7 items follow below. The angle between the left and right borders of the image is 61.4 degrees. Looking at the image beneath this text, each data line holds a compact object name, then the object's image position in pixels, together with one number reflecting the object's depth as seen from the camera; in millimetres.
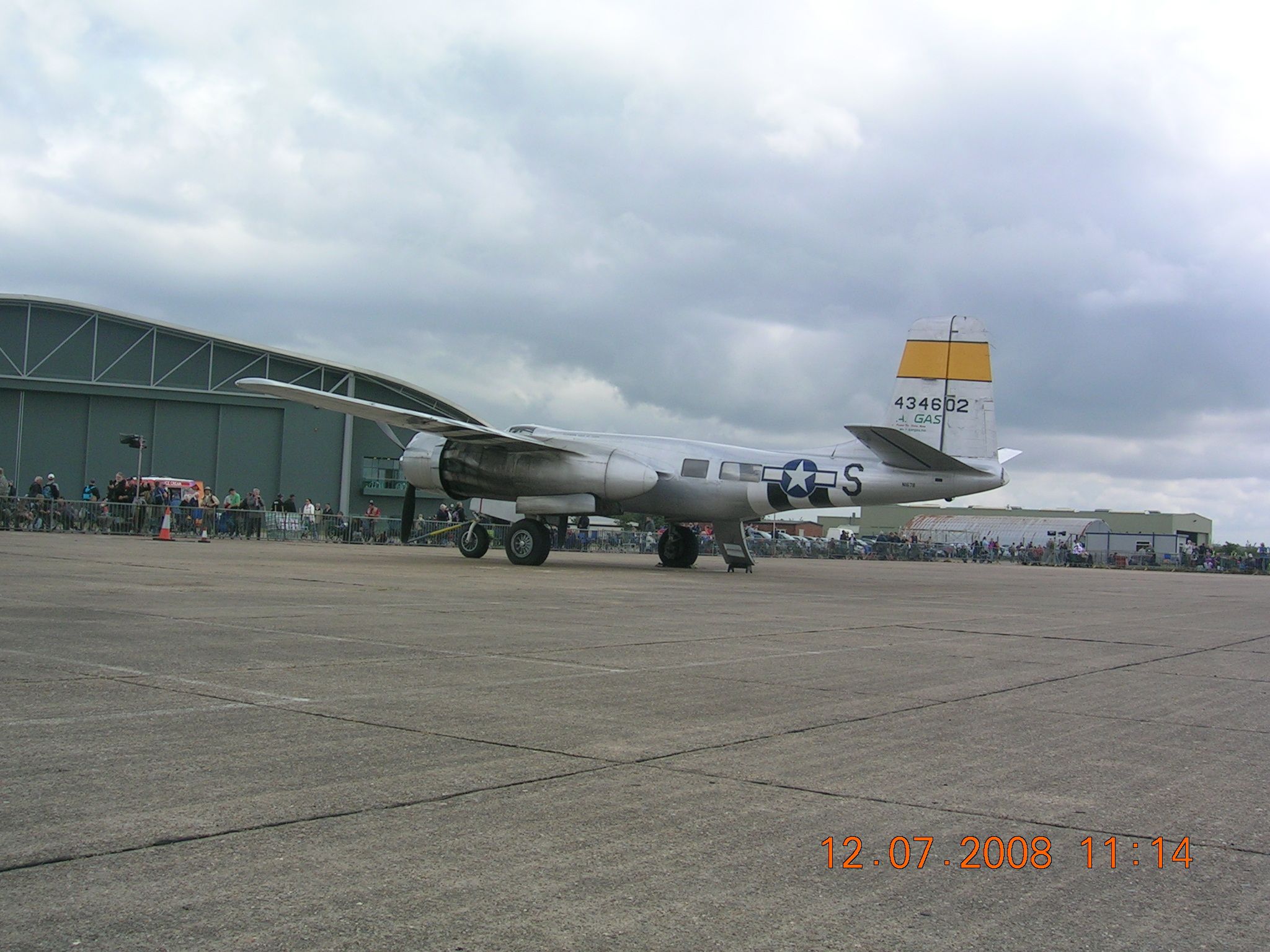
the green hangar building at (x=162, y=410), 53844
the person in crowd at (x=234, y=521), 36375
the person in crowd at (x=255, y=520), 36531
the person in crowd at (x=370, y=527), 39406
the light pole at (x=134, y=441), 39531
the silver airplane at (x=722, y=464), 22625
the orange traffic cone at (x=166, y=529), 30188
